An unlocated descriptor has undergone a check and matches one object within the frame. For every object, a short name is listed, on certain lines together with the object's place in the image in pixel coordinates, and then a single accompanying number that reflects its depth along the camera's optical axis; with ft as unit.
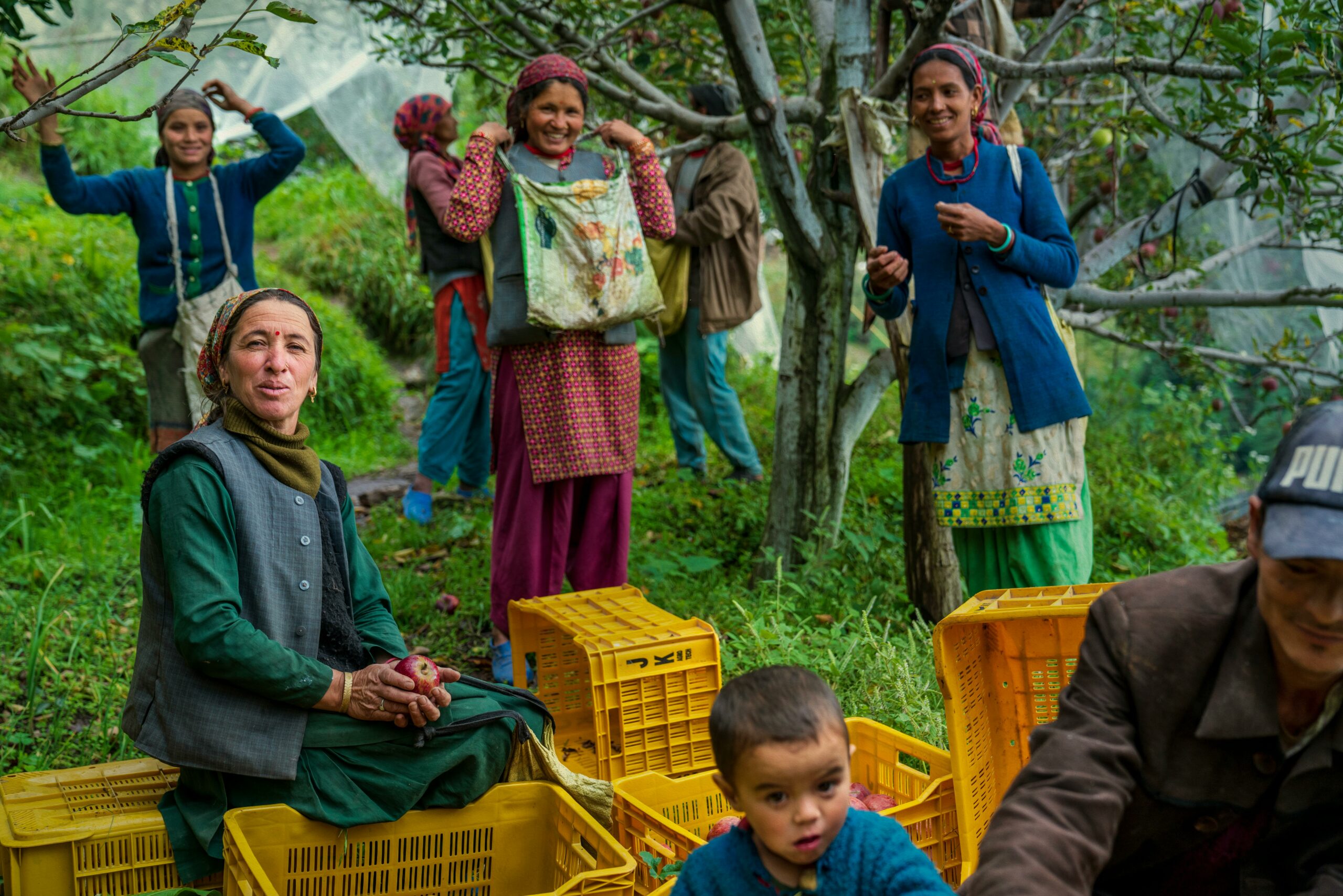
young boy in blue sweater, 5.53
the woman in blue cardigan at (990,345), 10.85
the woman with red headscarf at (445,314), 18.35
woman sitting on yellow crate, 7.68
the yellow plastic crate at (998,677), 7.57
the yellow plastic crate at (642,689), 9.67
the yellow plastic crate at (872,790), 7.90
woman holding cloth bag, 12.94
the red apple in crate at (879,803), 8.49
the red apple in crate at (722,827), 8.32
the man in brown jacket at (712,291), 18.65
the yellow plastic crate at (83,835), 7.26
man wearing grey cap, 4.93
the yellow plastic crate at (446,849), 7.55
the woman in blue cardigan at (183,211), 15.57
